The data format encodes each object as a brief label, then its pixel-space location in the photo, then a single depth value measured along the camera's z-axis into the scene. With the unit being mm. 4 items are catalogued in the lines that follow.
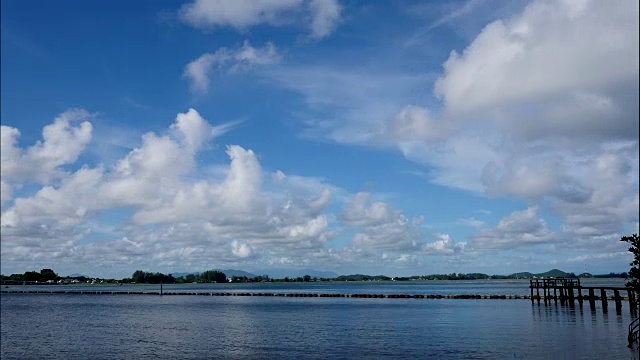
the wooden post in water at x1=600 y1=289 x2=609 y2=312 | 88888
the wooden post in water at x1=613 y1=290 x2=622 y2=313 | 88000
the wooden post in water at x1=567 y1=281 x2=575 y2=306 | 106338
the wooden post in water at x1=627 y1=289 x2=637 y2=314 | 83331
